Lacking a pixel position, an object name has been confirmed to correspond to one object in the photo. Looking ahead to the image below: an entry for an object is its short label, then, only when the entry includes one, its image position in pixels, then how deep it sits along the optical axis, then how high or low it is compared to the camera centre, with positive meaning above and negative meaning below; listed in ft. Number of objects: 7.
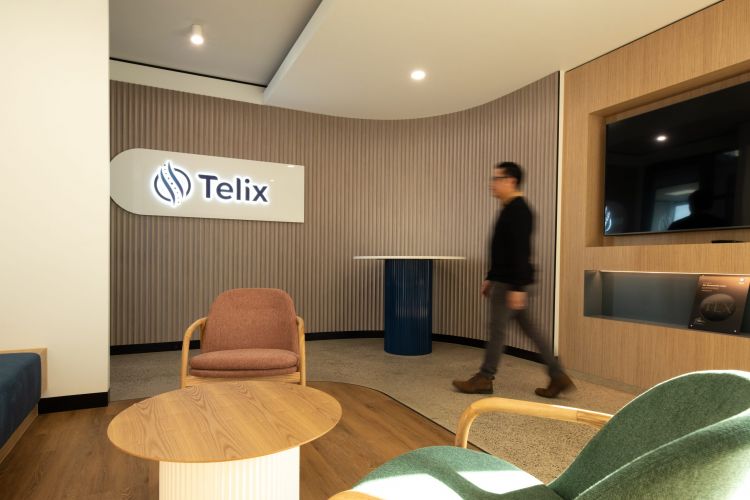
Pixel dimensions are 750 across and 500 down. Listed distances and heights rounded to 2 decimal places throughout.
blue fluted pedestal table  16.06 -2.10
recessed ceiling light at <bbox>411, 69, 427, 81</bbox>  14.88 +5.86
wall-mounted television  10.55 +2.16
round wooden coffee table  4.45 -2.09
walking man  10.62 -0.70
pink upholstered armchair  8.57 -2.15
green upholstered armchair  2.19 -1.43
